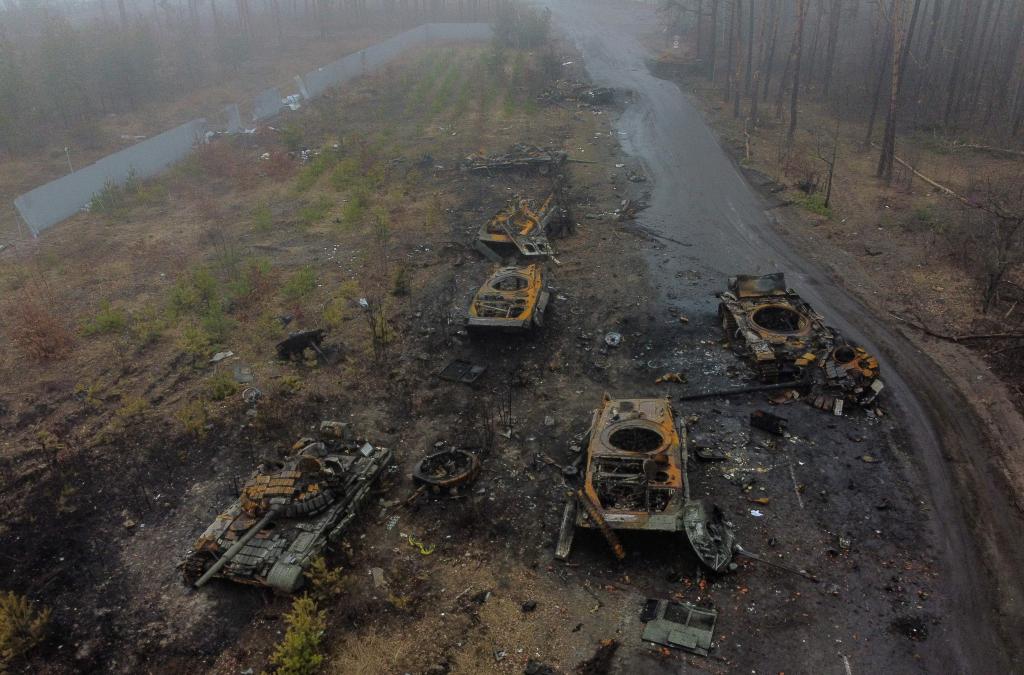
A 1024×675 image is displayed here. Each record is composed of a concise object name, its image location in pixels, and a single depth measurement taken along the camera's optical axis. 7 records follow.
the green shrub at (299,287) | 16.92
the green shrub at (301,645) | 7.85
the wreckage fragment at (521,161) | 23.89
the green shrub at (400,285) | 16.78
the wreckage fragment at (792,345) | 12.29
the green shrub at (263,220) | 21.02
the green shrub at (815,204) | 19.92
